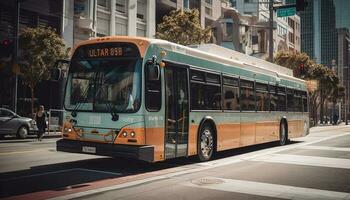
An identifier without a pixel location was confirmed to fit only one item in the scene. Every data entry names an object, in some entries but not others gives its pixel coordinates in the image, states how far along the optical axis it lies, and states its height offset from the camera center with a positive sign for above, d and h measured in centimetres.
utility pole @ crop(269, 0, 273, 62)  3206 +496
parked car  2153 -83
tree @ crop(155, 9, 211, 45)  3388 +590
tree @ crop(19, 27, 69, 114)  2658 +327
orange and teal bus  995 +19
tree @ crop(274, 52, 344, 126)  5403 +480
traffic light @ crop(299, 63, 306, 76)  3392 +301
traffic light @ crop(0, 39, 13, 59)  2200 +307
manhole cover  902 -147
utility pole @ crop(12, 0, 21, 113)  2441 +340
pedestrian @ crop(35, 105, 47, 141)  2058 -61
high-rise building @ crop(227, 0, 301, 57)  7050 +1430
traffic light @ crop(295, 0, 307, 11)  2019 +469
